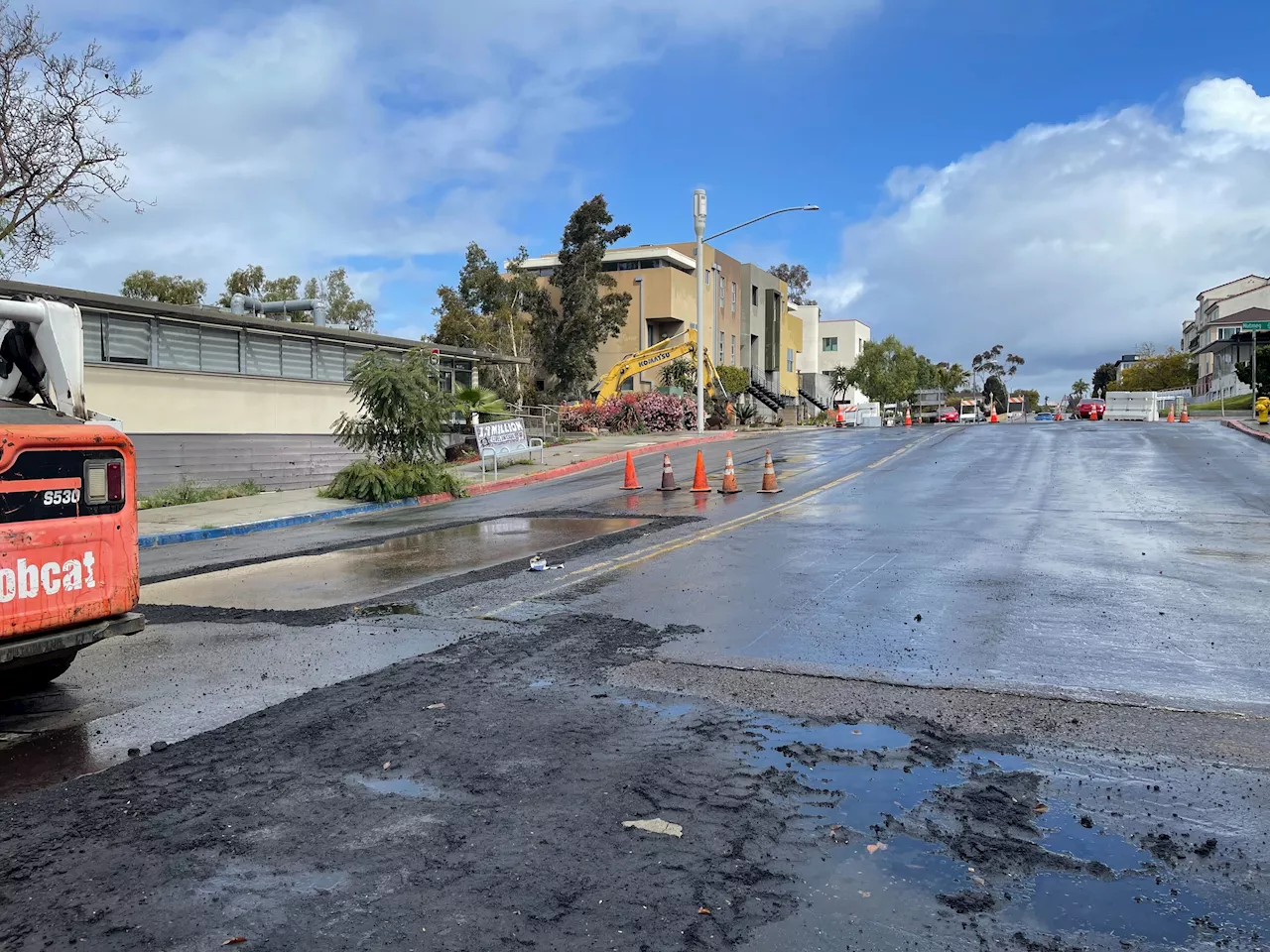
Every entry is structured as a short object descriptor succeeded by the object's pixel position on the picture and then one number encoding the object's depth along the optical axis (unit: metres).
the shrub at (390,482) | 20.05
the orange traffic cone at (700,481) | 18.86
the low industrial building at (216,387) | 21.02
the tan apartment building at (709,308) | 53.62
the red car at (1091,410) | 60.41
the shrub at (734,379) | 54.38
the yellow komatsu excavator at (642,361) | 43.53
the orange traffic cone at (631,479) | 20.19
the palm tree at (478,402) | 29.25
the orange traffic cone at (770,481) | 18.61
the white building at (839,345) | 101.31
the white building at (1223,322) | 83.50
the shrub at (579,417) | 40.97
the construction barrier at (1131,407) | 53.59
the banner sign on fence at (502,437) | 24.73
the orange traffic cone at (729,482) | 18.55
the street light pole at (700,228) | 37.41
